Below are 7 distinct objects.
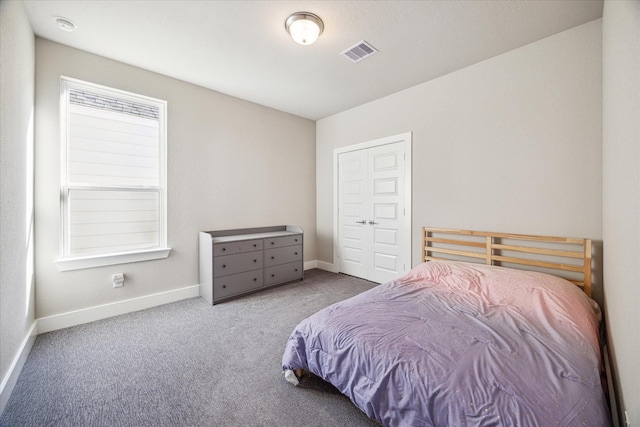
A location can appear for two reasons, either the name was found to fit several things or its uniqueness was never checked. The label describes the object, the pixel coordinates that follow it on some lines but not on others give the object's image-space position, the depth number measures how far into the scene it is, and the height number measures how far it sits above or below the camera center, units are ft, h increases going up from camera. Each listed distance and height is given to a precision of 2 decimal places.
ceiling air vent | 8.16 +5.35
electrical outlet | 9.05 -2.36
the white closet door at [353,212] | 13.26 +0.06
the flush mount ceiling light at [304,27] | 6.86 +5.12
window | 8.45 +1.30
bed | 3.43 -2.32
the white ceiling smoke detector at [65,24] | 7.06 +5.27
